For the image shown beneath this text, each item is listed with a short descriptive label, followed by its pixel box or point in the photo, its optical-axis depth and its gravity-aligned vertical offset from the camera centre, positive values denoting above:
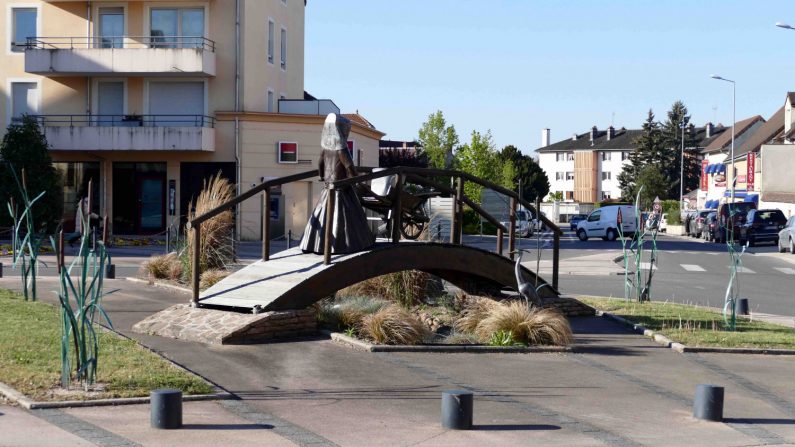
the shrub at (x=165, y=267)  21.69 -1.13
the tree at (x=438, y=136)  82.56 +5.85
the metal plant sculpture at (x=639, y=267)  18.56 -0.92
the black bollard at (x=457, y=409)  8.73 -1.56
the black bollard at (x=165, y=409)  8.41 -1.52
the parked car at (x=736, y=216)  54.16 +0.05
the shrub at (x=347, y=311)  14.47 -1.35
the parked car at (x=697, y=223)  68.38 -0.40
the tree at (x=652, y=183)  110.56 +3.37
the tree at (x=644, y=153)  120.25 +6.97
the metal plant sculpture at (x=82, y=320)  9.47 -0.98
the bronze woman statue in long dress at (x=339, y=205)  14.88 +0.10
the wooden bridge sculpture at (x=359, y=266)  14.02 -0.73
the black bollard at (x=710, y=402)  9.43 -1.60
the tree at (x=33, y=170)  38.94 +1.44
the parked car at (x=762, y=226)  52.78 -0.42
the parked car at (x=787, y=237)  44.03 -0.81
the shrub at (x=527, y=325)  13.59 -1.39
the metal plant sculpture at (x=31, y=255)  15.49 -0.70
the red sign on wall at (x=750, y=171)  78.06 +3.28
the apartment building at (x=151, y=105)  44.03 +4.36
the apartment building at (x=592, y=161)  147.75 +7.45
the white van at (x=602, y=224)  60.94 -0.49
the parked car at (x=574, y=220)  78.56 -0.35
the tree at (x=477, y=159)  81.00 +4.14
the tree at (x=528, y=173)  120.30 +4.69
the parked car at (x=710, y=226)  60.99 -0.55
